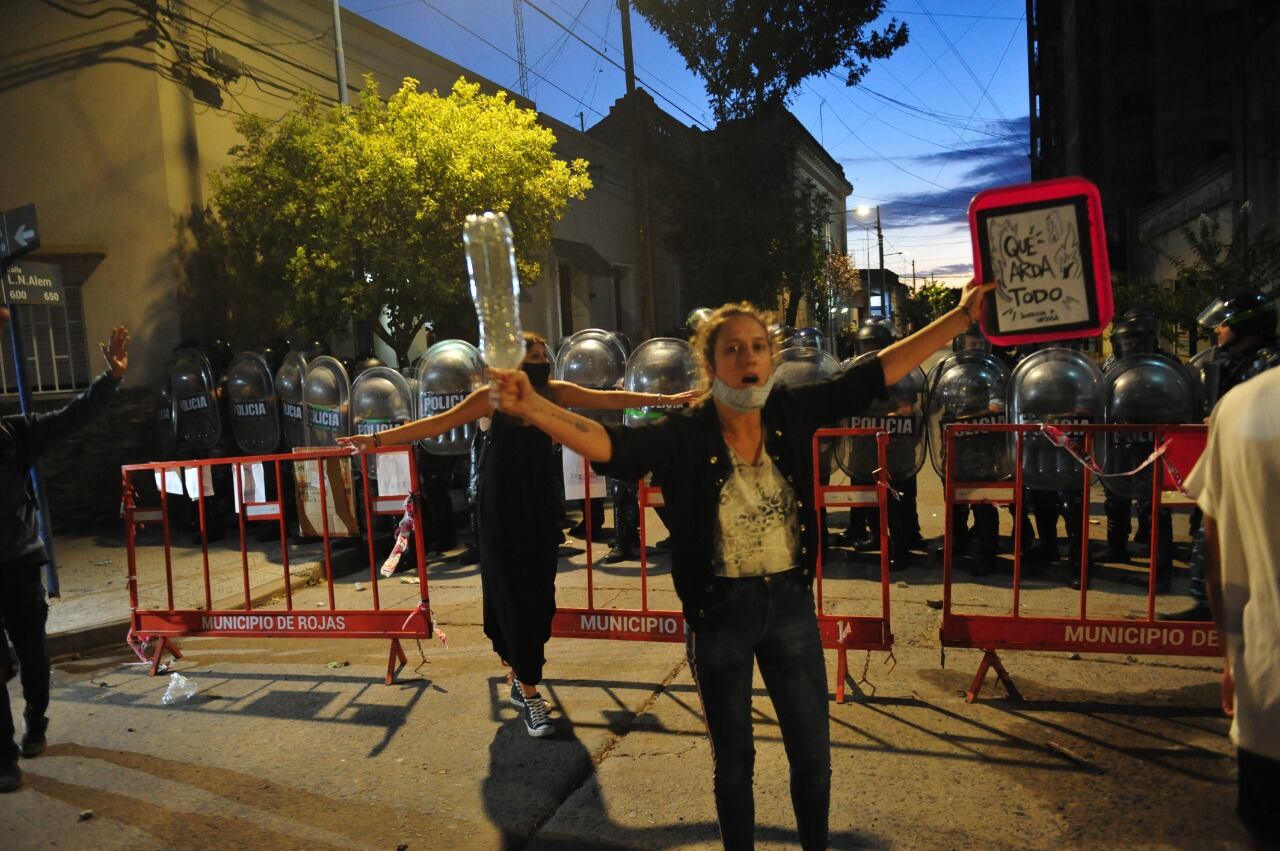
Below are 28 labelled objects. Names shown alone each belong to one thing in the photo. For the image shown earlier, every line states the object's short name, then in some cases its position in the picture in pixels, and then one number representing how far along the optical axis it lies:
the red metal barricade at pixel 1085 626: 4.46
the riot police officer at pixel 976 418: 7.35
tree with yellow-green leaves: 12.12
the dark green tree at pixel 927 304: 43.44
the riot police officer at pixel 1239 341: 5.32
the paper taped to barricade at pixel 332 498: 6.38
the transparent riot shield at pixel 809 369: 7.79
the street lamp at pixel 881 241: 70.44
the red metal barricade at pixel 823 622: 4.86
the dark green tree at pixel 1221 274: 12.76
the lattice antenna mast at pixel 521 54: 21.12
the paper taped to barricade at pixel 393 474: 6.18
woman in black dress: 4.41
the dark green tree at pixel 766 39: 22.23
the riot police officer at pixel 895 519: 7.91
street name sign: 7.61
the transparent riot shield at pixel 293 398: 9.77
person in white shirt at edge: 1.98
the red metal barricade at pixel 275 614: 5.48
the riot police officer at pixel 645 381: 8.66
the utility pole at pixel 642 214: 17.23
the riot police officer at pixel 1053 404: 7.05
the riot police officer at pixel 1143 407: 6.79
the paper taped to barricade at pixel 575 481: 7.80
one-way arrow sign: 7.46
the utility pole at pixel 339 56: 14.76
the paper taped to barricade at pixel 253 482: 6.37
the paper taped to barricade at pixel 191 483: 6.15
